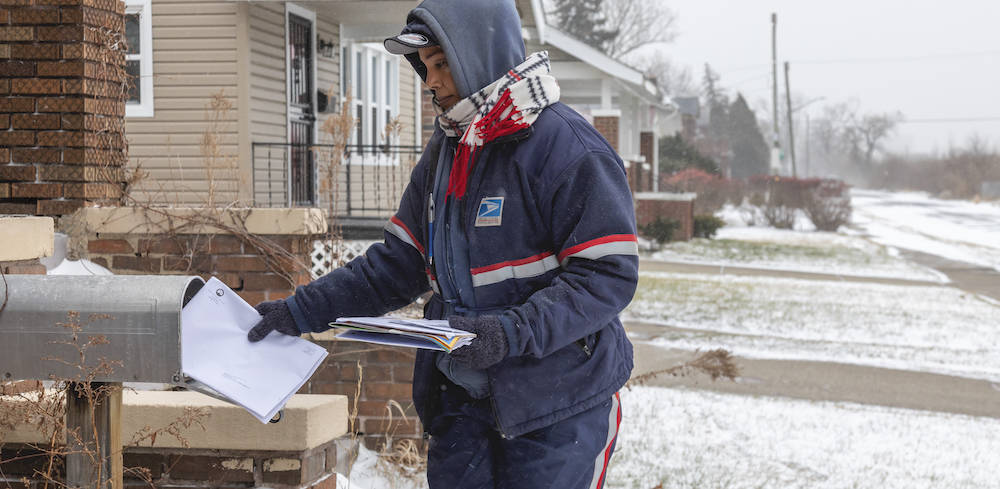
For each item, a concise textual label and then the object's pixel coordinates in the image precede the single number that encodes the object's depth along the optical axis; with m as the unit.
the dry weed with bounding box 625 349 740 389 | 4.66
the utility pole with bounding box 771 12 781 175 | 40.58
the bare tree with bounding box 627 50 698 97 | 67.91
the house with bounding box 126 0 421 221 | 9.36
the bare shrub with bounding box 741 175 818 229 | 26.09
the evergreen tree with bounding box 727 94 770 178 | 73.06
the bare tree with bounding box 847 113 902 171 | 100.38
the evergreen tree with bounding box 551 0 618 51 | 45.17
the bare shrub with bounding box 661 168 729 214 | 28.66
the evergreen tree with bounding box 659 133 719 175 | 39.16
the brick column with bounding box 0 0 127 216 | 3.63
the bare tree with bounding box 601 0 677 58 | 45.69
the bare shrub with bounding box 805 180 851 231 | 25.73
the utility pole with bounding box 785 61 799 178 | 41.34
